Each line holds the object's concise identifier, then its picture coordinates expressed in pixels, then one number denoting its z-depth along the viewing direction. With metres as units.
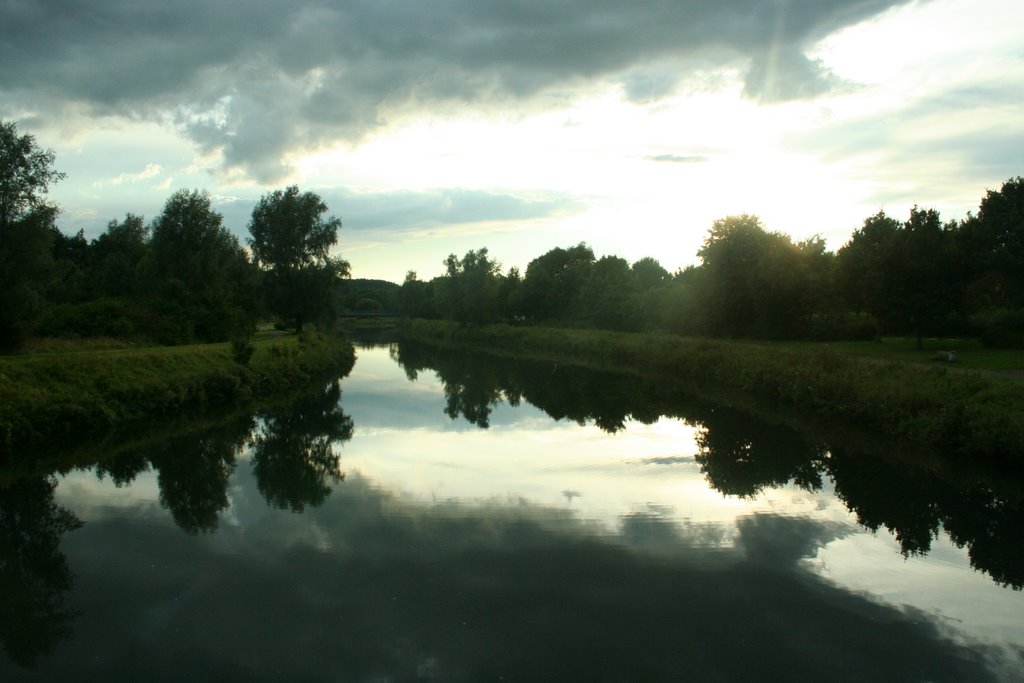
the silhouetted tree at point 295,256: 51.47
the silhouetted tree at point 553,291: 73.88
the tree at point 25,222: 28.08
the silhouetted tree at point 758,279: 41.40
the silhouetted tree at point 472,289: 80.44
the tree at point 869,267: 31.58
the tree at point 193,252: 43.87
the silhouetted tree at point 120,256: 51.12
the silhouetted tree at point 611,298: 54.00
